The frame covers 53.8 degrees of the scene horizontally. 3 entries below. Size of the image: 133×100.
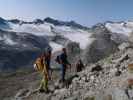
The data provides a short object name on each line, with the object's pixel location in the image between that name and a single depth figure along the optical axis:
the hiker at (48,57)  9.88
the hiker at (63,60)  10.10
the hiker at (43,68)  9.93
